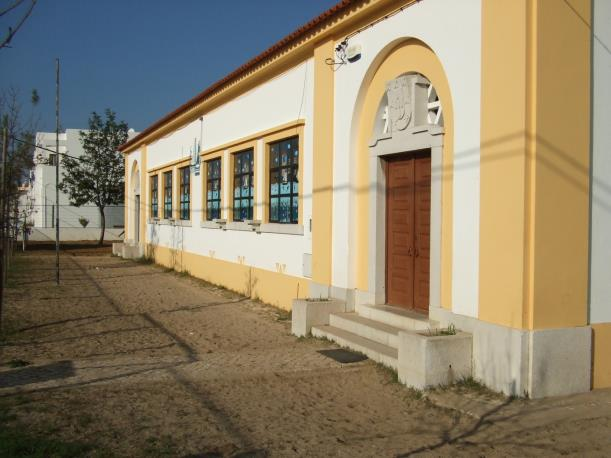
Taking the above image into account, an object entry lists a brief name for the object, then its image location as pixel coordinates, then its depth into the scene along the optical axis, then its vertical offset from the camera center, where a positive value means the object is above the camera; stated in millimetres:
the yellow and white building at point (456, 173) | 5766 +592
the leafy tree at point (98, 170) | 35625 +2866
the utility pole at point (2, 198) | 7548 +229
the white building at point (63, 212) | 42125 +344
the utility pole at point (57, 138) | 13995 +1944
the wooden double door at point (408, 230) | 7824 -135
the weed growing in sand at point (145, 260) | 23100 -1693
